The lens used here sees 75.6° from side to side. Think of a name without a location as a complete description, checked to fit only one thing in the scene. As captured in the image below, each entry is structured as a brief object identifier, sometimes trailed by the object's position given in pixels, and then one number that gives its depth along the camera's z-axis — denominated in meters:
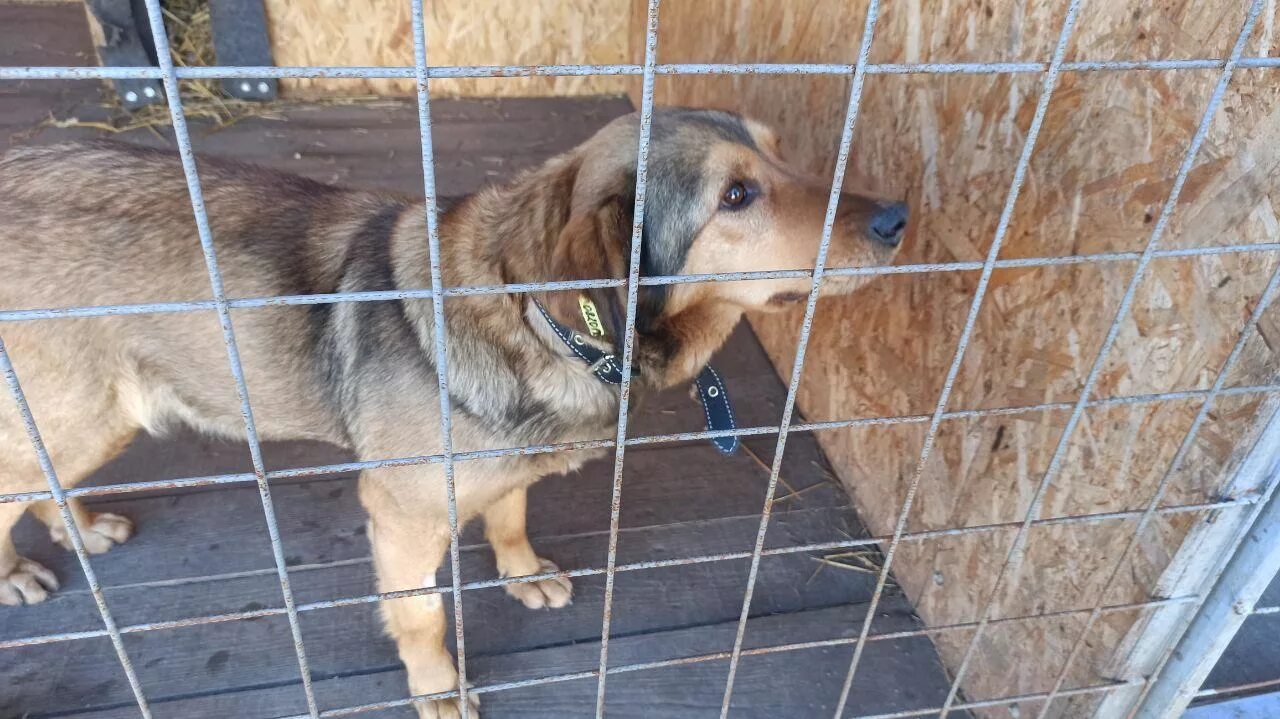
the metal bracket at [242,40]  1.78
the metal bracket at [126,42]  1.66
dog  0.66
